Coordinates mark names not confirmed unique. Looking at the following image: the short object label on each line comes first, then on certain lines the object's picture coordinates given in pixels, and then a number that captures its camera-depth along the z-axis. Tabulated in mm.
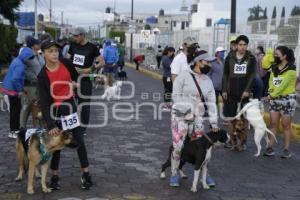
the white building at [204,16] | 61350
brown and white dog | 5828
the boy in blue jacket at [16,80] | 8617
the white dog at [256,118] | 8773
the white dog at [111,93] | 16281
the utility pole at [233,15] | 17578
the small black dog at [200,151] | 6180
